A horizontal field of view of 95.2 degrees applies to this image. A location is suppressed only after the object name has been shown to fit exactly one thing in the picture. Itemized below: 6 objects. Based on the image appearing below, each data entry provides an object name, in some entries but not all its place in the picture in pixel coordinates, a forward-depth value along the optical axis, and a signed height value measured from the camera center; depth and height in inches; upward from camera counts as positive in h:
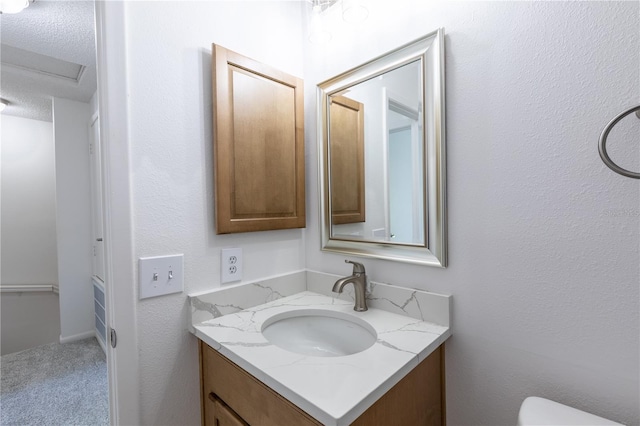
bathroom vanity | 24.8 -15.3
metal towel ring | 23.1 +4.3
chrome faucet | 41.9 -11.2
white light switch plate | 35.2 -8.0
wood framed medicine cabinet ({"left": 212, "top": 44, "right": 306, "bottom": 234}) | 40.4 +9.7
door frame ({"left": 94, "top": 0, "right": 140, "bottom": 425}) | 33.2 +0.3
